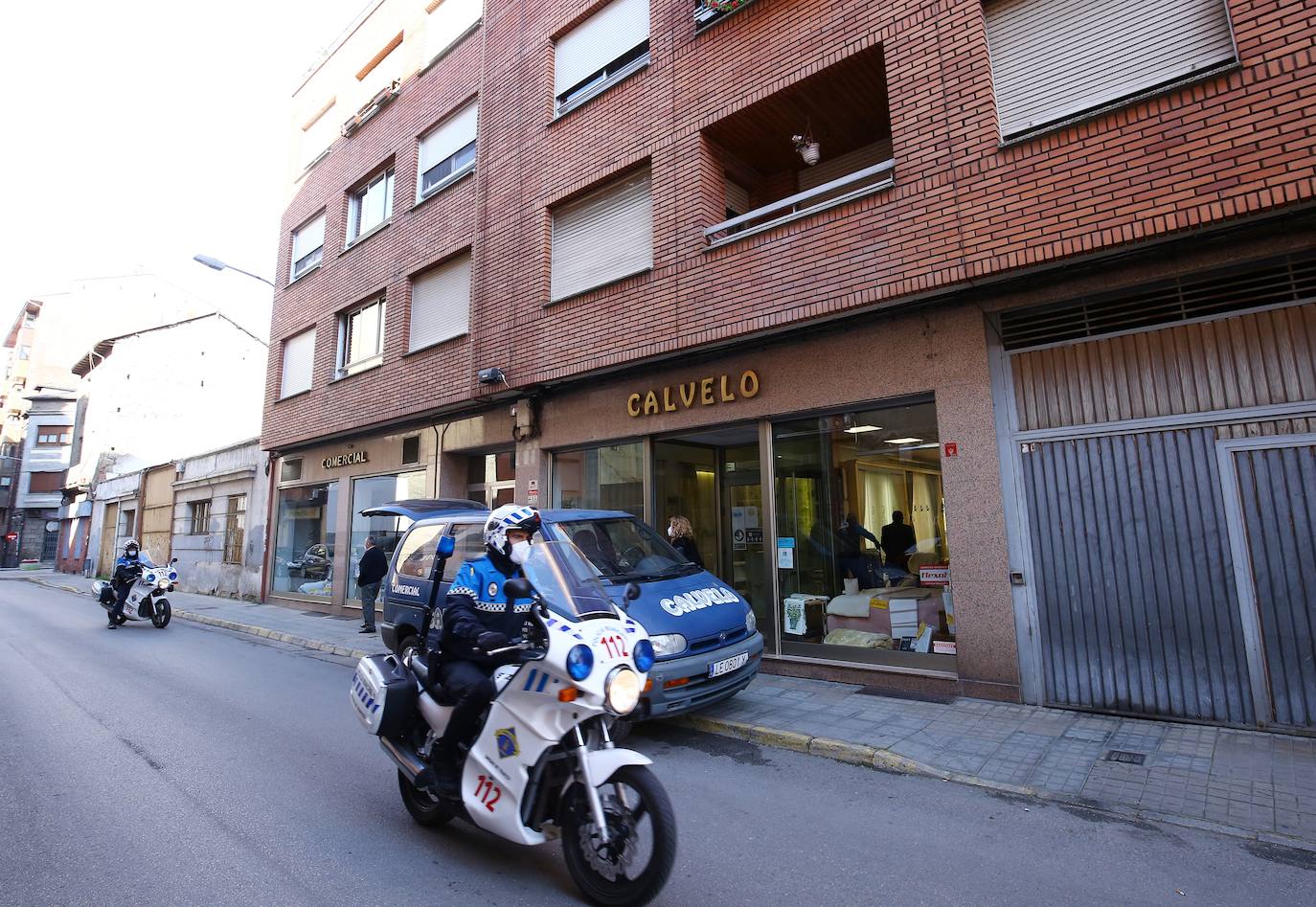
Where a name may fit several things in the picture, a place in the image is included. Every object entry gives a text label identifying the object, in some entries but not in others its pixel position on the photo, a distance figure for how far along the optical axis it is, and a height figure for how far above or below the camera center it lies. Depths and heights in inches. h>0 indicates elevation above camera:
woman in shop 315.3 +2.1
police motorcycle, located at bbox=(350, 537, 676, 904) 106.3 -37.1
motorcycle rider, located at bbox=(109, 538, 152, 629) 517.3 -17.4
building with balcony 207.9 +93.4
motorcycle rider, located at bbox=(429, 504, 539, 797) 122.6 -14.6
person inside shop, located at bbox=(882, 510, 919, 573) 288.0 -1.3
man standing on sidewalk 469.4 -20.7
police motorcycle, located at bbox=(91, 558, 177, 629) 521.3 -35.0
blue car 209.5 -18.7
